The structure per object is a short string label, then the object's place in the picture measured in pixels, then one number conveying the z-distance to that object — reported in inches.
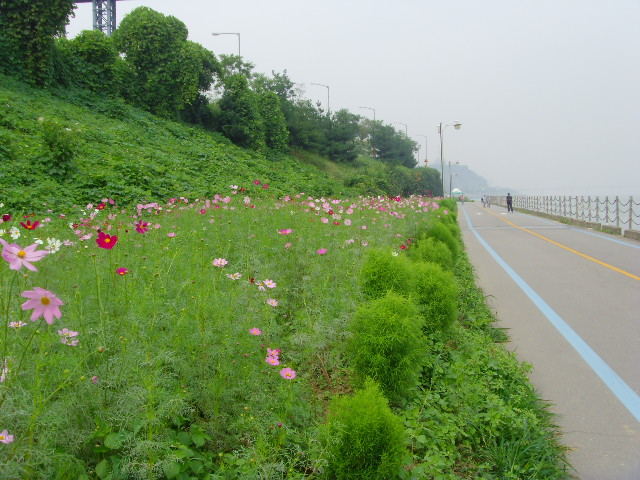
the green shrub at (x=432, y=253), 250.5
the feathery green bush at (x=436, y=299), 176.6
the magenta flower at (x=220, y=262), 134.1
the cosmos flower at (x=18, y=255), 64.7
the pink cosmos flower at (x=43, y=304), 62.4
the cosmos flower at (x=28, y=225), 100.0
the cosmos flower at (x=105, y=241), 97.5
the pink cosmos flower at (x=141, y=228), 140.2
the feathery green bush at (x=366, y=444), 91.4
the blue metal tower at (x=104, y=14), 1509.6
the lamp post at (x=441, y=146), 1657.2
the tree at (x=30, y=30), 703.1
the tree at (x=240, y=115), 1181.7
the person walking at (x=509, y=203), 1406.3
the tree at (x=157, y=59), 999.6
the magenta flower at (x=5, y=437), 65.4
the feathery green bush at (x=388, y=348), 125.6
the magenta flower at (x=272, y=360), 103.6
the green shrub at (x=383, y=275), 171.8
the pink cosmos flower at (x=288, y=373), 100.7
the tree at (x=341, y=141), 1700.3
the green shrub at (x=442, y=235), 311.3
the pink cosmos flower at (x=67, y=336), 87.1
